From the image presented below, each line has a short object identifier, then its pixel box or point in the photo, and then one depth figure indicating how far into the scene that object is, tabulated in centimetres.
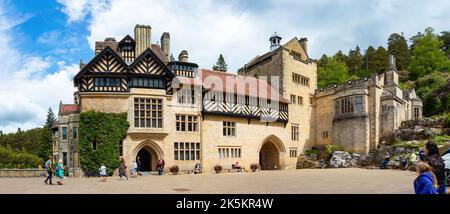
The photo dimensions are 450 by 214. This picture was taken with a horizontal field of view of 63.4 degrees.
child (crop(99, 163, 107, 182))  1904
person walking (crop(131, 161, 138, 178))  2180
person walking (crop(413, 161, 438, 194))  539
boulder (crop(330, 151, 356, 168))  3158
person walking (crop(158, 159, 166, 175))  2469
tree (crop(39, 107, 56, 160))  5454
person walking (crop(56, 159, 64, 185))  1728
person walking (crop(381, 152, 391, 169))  2682
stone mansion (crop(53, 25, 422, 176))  2514
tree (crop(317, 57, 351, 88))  5512
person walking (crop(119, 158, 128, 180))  2002
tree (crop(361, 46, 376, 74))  6594
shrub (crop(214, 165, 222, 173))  2728
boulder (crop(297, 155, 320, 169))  3412
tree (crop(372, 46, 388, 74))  6456
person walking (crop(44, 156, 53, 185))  1737
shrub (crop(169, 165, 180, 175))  2533
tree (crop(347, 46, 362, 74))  6906
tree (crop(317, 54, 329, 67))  7063
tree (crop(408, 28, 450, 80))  5444
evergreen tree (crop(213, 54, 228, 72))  8151
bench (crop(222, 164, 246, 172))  2911
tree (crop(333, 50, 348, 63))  7031
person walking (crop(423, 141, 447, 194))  784
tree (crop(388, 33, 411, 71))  6594
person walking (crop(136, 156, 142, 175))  2564
